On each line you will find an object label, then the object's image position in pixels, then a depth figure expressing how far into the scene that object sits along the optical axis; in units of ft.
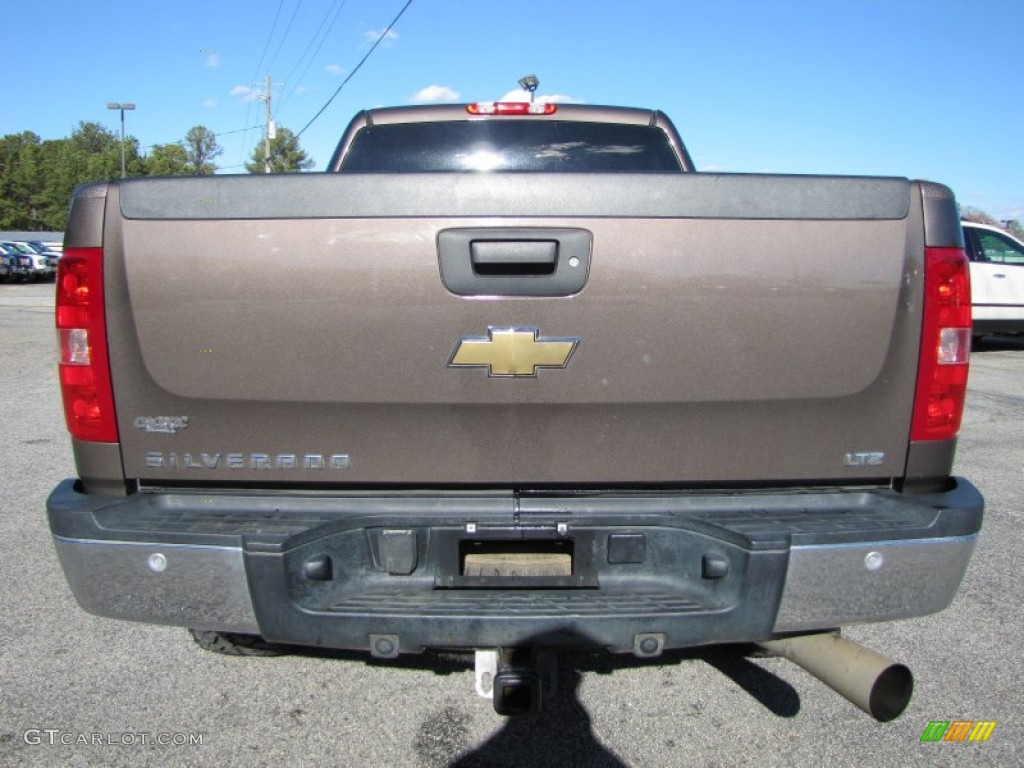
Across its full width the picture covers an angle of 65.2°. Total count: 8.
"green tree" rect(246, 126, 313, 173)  195.52
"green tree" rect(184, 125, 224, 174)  320.91
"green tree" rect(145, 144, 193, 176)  290.35
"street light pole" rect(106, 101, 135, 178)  170.62
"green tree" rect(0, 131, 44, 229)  305.53
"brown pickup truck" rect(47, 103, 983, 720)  7.12
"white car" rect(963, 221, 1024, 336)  41.68
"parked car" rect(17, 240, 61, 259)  139.13
